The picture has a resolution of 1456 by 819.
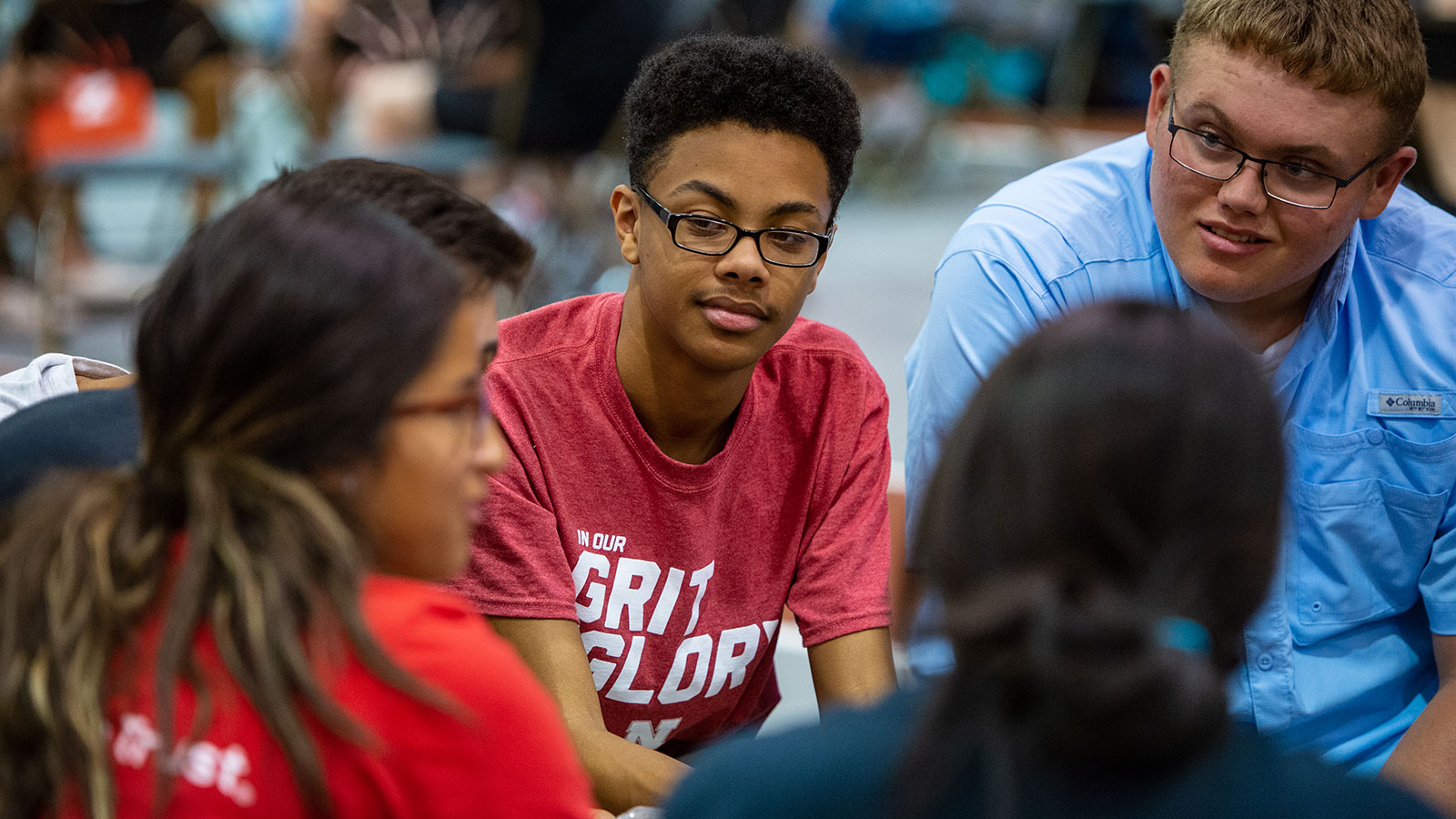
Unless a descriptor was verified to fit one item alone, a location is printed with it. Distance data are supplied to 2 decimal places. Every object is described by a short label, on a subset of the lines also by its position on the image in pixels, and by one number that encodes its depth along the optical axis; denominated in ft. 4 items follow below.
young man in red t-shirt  12.38
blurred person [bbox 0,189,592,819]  11.02
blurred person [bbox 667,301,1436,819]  10.52
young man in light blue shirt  12.37
